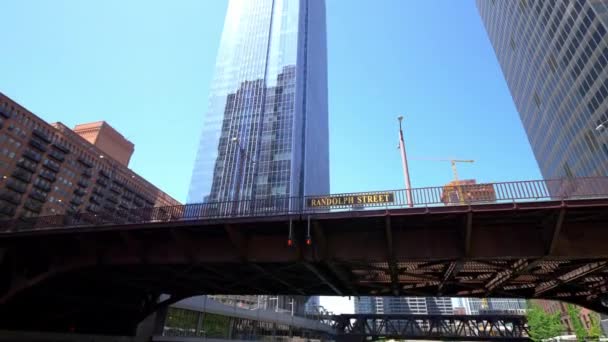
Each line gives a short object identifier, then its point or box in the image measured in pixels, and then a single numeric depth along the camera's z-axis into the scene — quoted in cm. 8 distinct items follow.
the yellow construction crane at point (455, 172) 14923
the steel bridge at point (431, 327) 6994
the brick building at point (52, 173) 8094
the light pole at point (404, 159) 2722
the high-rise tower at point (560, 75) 5141
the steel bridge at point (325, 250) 1534
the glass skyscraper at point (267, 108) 9556
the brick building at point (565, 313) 7094
